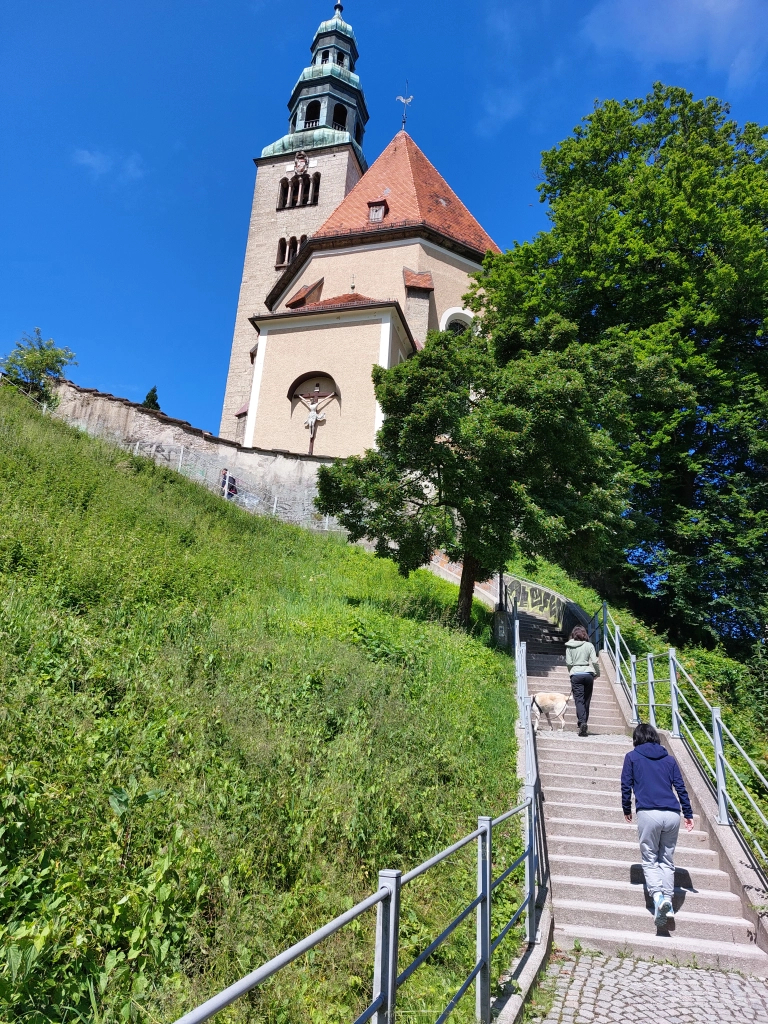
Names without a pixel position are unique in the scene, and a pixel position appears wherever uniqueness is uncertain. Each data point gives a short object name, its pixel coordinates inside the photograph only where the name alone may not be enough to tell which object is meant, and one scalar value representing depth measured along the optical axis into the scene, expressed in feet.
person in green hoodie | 27.78
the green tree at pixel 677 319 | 49.67
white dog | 28.89
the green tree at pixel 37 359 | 108.58
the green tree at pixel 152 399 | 126.54
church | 69.67
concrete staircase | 16.78
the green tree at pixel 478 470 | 37.14
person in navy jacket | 17.35
